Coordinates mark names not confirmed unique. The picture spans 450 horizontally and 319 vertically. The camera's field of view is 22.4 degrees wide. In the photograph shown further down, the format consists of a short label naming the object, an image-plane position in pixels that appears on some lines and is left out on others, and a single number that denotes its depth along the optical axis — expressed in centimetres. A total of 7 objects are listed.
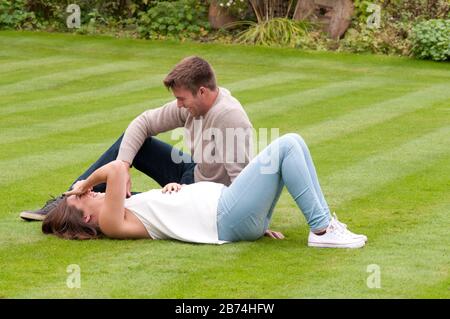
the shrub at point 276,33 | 1881
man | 748
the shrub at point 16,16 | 2084
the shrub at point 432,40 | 1741
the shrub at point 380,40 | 1822
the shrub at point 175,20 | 1966
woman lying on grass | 704
